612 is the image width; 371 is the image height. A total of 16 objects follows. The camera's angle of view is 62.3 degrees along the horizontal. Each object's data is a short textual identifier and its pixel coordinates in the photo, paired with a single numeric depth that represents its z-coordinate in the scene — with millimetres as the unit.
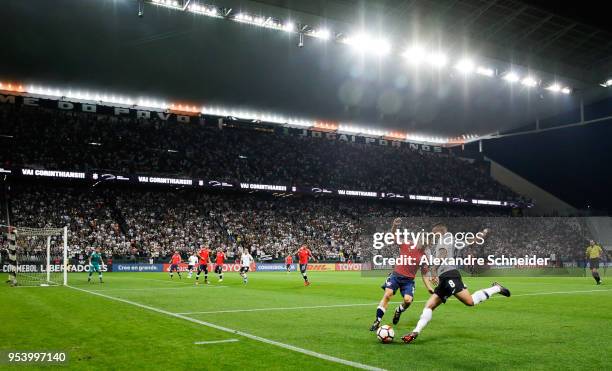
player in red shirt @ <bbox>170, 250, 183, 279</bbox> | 32956
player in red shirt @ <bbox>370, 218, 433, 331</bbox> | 10344
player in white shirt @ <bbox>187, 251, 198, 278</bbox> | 32594
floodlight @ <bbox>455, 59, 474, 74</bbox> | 33416
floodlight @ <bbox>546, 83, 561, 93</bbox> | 41469
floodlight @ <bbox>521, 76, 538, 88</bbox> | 38925
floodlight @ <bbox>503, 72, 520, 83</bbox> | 36431
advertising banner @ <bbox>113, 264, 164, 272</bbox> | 42500
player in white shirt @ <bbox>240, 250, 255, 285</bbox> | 27162
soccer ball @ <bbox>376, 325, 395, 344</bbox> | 8816
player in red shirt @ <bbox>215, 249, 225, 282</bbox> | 28328
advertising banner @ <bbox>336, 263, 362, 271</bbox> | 50219
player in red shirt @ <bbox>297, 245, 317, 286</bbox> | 26966
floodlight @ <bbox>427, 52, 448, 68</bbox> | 29859
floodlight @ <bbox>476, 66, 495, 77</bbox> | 35656
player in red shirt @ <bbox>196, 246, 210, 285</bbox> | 27459
